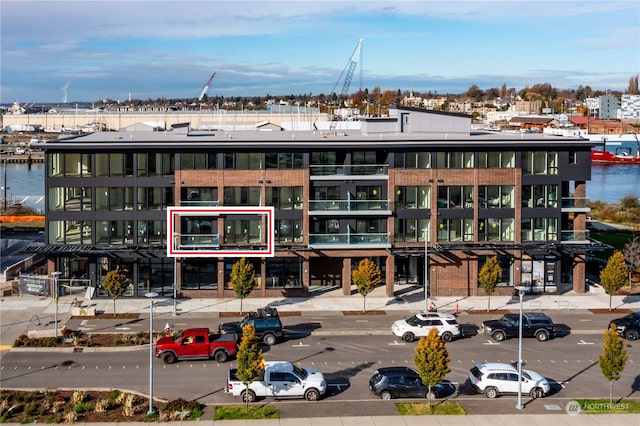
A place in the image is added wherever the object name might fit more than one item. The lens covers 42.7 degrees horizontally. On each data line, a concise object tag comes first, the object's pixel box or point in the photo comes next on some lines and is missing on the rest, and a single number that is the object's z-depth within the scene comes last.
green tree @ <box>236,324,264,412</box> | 33.34
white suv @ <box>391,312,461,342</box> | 44.34
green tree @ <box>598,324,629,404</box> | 34.78
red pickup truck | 40.09
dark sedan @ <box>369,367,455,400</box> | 34.91
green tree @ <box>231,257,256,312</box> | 49.69
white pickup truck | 34.53
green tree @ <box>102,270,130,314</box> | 48.94
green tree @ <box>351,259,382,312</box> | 50.28
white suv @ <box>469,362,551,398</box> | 35.31
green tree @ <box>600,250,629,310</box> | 50.44
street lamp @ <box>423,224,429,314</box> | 50.57
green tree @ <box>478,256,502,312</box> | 51.38
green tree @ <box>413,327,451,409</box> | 33.81
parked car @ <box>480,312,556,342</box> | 44.69
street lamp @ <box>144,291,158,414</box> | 32.68
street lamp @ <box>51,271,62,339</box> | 43.97
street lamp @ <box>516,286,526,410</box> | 34.09
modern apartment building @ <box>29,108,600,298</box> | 53.84
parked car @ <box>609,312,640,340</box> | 45.47
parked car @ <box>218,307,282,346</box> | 43.47
